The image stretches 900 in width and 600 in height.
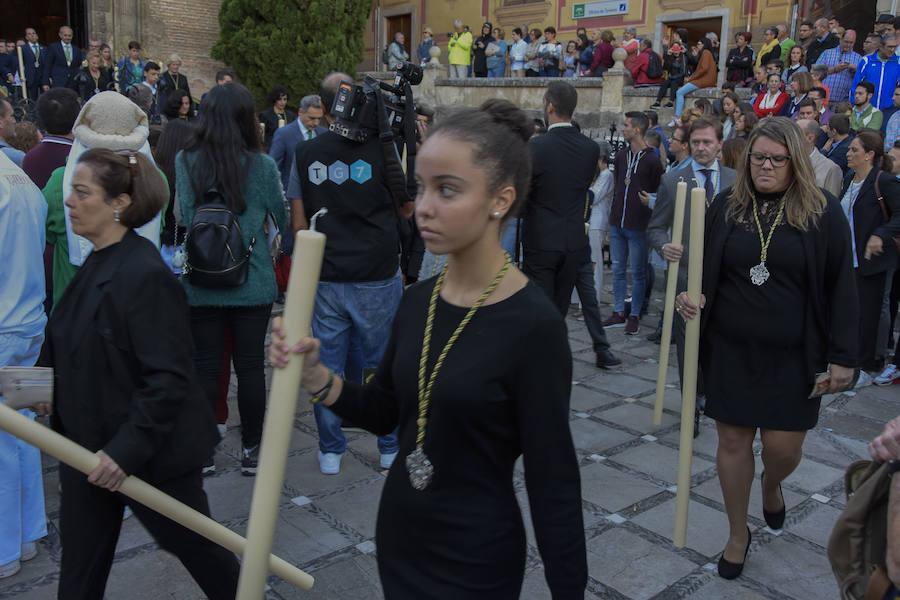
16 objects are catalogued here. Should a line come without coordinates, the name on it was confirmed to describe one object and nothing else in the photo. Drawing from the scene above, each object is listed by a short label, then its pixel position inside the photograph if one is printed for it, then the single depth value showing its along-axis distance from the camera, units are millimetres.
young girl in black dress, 1649
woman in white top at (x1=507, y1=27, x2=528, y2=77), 21750
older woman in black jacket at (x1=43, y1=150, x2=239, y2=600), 2260
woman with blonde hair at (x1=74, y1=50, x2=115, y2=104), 15164
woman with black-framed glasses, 3057
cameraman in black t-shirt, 3906
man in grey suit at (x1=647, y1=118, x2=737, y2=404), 5645
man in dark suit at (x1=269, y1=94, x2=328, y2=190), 6789
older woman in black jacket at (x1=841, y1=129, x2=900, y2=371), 6062
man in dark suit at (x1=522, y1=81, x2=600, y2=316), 5453
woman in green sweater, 3672
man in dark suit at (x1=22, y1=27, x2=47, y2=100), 15891
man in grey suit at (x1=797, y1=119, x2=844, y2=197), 6203
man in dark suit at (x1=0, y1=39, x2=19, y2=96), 15766
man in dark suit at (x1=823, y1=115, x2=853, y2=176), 7938
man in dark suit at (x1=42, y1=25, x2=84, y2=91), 16031
